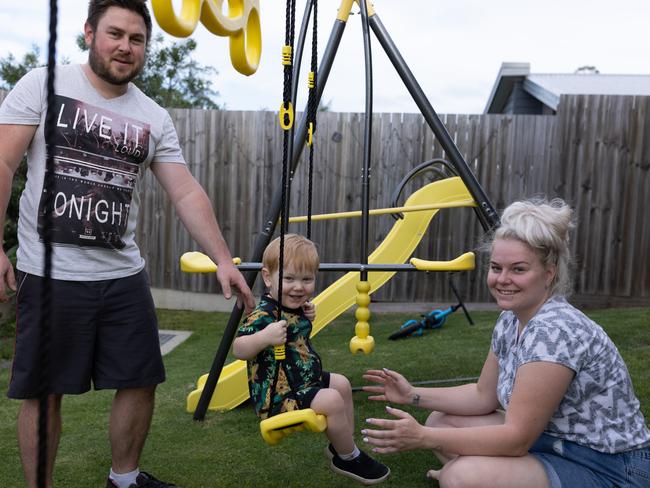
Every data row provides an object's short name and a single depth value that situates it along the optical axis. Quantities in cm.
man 196
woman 162
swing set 178
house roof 902
